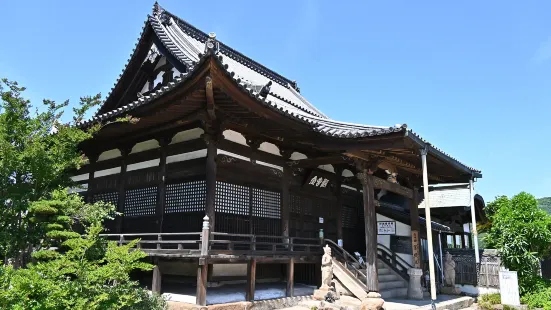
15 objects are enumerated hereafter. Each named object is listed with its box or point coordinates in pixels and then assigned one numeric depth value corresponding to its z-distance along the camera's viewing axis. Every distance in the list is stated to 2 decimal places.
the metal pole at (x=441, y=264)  15.48
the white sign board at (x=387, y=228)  15.41
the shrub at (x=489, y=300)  12.70
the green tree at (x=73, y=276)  6.39
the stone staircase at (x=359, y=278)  10.98
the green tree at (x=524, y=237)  12.63
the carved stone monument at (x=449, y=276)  14.53
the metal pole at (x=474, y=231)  13.66
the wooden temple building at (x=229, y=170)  9.35
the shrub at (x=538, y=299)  11.91
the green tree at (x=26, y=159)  8.19
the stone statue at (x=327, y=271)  10.60
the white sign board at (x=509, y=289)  12.29
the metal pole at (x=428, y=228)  9.27
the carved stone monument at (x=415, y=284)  12.38
